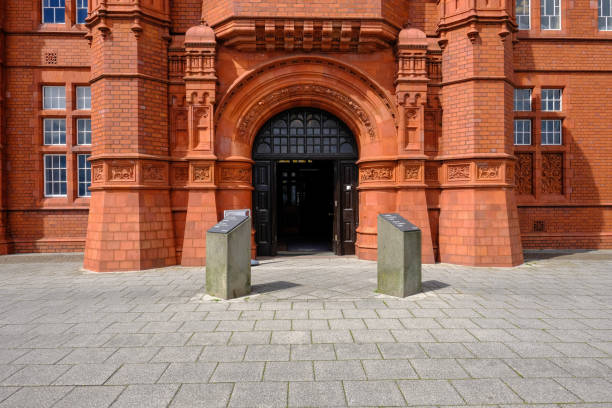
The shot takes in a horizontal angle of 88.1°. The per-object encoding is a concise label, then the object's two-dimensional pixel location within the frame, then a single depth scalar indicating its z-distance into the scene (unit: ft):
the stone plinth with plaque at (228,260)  15.98
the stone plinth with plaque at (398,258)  16.28
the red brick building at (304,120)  24.04
